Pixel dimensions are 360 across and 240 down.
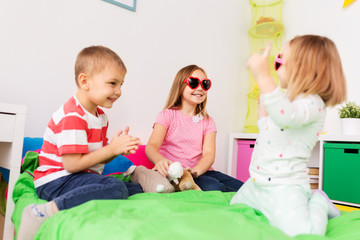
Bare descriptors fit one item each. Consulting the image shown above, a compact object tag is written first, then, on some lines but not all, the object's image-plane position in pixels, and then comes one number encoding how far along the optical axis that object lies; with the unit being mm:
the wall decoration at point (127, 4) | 1861
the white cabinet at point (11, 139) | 1062
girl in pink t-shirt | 1606
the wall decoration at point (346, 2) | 2186
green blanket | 580
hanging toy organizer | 2492
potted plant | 1884
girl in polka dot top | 769
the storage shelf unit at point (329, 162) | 1725
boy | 873
